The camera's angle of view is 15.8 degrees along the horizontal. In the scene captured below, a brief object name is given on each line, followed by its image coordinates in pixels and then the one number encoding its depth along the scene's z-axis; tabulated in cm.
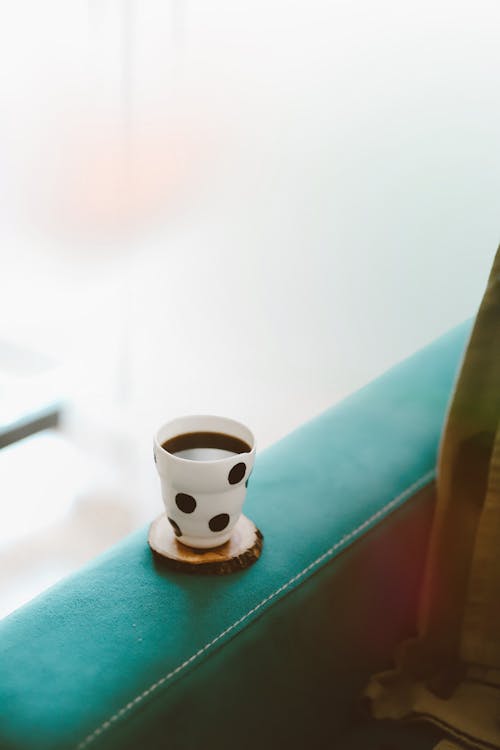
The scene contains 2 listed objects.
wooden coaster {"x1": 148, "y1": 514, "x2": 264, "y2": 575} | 146
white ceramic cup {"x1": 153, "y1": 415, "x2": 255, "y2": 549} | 144
